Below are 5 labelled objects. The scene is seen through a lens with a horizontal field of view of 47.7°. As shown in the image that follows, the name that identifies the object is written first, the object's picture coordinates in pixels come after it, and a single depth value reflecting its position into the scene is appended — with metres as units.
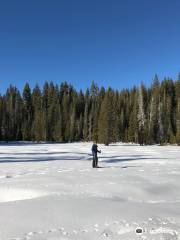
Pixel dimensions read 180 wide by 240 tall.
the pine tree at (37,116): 61.21
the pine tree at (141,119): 50.12
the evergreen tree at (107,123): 47.37
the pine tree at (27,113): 63.11
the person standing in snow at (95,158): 14.81
